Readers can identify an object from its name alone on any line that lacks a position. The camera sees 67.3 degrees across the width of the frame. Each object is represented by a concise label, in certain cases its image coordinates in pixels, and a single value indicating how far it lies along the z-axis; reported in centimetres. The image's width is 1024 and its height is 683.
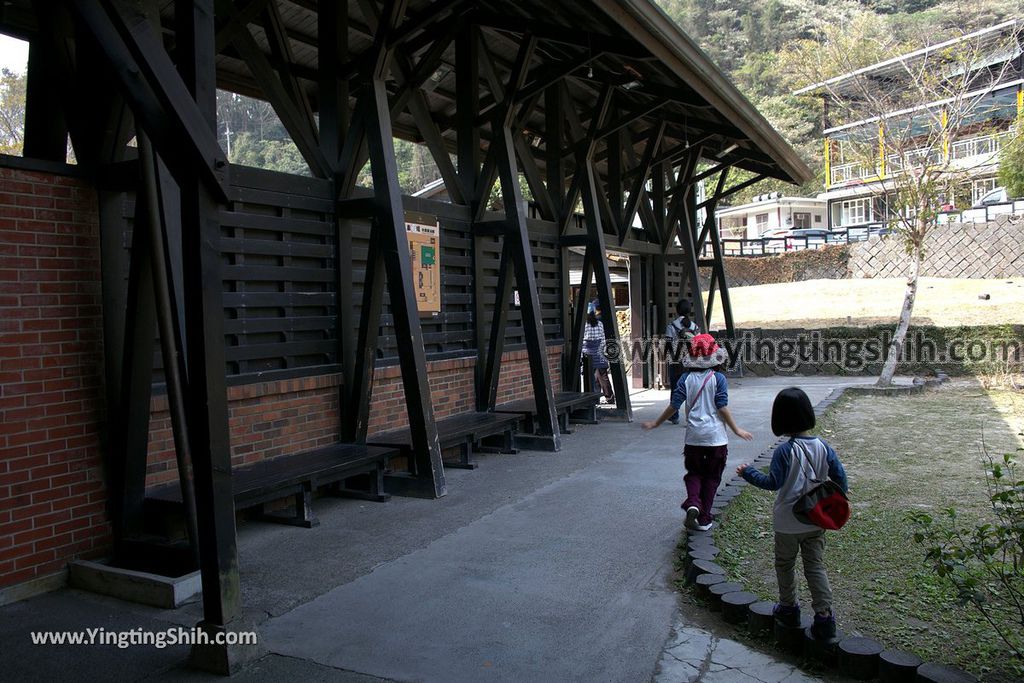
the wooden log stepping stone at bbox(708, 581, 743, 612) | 429
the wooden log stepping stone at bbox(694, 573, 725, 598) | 443
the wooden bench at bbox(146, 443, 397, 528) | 523
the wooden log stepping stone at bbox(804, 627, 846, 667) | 364
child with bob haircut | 385
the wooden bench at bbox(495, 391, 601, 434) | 922
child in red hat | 562
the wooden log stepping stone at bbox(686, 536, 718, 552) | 512
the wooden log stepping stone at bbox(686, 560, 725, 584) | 464
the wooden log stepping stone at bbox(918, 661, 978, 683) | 324
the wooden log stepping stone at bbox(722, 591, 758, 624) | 410
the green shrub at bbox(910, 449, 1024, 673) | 333
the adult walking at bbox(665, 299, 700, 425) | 1005
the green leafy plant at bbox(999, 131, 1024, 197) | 2723
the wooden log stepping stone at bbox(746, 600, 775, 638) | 396
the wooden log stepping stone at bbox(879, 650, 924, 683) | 334
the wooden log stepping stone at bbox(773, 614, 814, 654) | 379
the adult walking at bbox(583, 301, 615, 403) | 1238
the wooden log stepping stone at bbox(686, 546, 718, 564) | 484
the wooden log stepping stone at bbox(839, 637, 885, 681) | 349
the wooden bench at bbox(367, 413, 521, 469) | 715
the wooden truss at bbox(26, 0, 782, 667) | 368
